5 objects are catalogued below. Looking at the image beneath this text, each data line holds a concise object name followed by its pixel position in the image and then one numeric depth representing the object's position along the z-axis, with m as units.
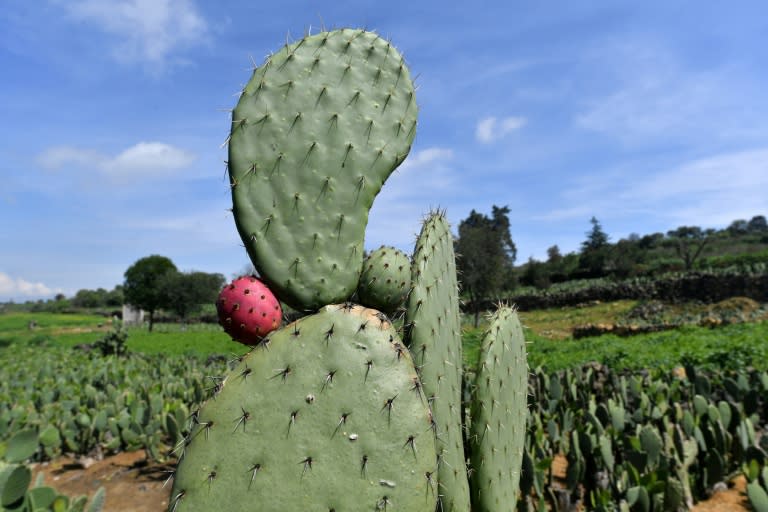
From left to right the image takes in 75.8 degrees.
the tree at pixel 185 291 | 38.06
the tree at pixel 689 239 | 35.74
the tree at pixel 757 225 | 54.62
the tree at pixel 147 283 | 38.66
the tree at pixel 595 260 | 42.25
